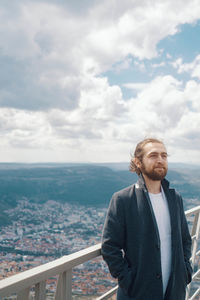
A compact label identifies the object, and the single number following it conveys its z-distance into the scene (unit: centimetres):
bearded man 154
